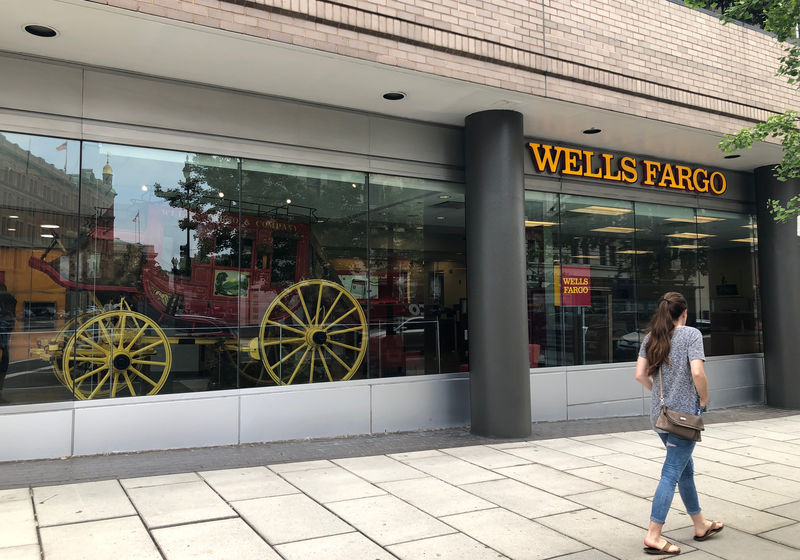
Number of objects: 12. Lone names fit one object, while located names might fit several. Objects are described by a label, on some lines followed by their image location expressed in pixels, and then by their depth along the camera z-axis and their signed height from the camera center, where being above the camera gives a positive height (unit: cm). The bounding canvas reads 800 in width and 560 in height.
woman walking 431 -51
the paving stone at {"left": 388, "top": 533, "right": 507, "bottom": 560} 429 -166
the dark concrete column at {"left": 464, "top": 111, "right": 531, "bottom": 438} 838 +42
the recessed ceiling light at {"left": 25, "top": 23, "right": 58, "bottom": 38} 607 +285
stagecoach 703 +9
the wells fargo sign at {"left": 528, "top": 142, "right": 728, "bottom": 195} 991 +247
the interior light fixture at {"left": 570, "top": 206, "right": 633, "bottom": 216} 1056 +176
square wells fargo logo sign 1018 +46
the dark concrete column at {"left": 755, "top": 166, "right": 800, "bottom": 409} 1159 +25
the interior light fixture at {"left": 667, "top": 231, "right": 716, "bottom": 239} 1175 +145
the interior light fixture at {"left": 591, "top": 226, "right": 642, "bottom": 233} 1073 +144
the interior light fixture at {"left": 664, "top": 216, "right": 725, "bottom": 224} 1184 +176
